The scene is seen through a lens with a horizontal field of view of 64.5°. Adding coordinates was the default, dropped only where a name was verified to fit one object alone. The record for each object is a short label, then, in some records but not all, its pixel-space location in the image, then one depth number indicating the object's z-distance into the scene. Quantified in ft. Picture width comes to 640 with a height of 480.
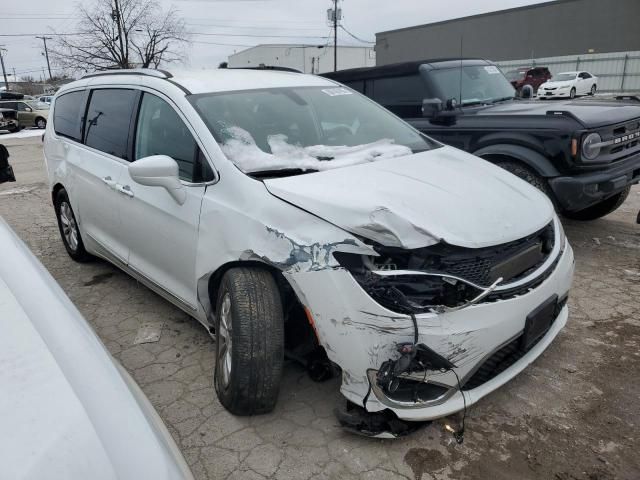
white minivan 6.91
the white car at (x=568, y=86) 76.28
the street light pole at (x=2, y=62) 201.51
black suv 14.07
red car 90.38
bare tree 99.45
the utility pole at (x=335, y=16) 141.49
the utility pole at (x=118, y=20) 98.73
